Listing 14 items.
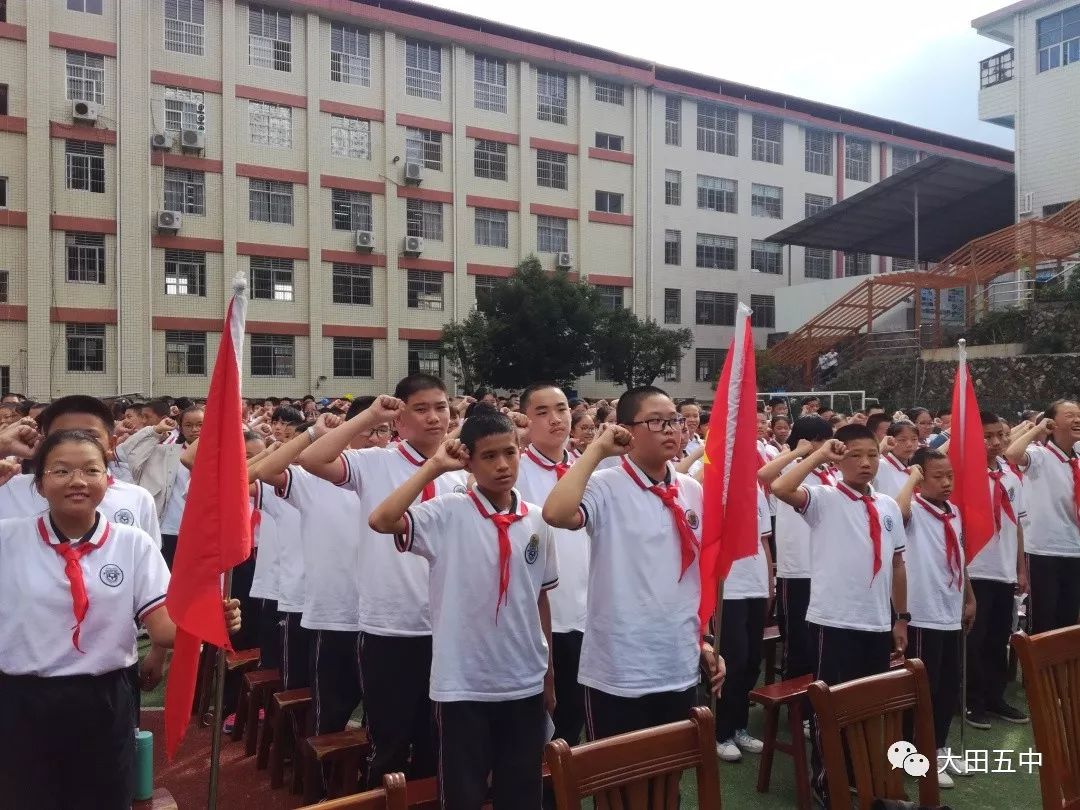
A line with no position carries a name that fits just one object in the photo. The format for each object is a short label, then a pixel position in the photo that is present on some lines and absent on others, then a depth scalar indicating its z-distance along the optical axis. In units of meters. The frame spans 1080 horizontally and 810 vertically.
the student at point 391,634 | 3.49
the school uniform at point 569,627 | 3.96
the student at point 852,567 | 4.15
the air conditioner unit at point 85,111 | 20.02
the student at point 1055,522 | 5.81
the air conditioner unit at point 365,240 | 23.42
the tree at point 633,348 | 23.81
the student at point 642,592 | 3.20
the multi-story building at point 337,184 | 20.41
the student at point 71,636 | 2.65
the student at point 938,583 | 4.52
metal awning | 22.52
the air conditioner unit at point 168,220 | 21.09
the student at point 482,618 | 3.02
